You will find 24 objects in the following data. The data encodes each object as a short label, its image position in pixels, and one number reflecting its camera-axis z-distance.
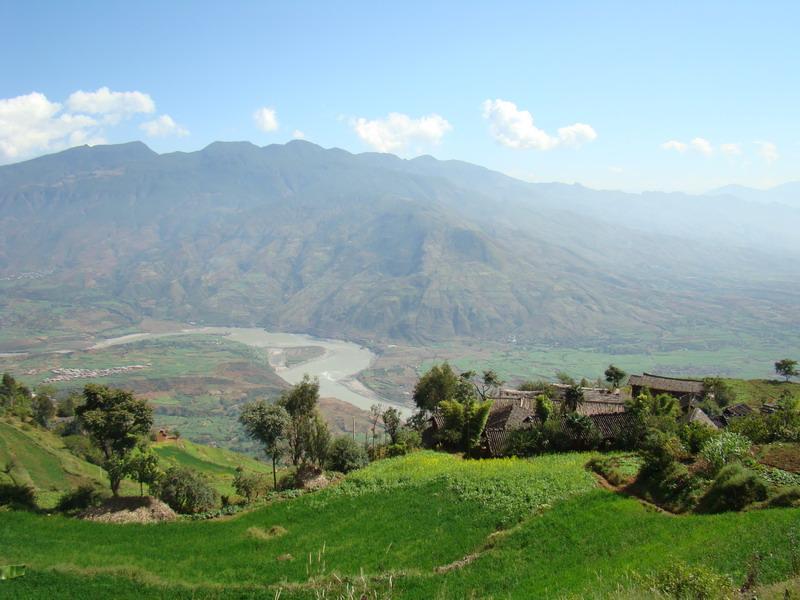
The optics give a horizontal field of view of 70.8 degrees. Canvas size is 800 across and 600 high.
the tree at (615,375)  82.50
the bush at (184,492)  34.00
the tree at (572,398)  53.59
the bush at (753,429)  33.78
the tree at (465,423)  44.72
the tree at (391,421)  55.93
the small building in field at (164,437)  71.47
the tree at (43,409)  73.62
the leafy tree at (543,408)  46.78
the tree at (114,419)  35.00
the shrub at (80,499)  31.62
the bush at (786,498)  21.41
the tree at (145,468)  33.28
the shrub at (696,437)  29.48
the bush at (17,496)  29.77
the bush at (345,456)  42.09
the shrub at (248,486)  36.94
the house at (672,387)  68.12
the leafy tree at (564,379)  92.28
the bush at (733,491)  22.31
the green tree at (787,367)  82.93
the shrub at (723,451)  25.82
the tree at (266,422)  40.00
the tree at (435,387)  64.81
